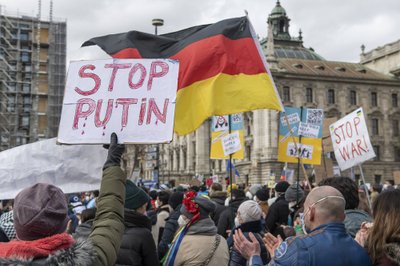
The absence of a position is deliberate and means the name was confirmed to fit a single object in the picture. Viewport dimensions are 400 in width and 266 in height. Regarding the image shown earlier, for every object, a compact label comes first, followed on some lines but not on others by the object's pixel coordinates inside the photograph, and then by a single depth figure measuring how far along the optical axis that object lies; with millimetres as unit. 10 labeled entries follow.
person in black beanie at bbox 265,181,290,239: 7532
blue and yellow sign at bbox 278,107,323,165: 13023
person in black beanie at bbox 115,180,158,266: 4188
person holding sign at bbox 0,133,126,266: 2334
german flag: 6066
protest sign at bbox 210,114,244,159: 12333
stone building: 58844
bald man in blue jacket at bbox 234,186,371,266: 2971
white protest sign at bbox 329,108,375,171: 8938
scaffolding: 52094
